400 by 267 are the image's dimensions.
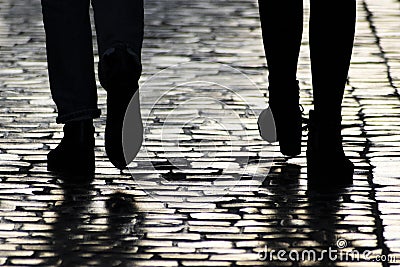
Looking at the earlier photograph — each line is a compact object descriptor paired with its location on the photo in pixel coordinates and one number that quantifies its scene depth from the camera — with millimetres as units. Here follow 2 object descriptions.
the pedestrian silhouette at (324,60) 9656
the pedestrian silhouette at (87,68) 9727
